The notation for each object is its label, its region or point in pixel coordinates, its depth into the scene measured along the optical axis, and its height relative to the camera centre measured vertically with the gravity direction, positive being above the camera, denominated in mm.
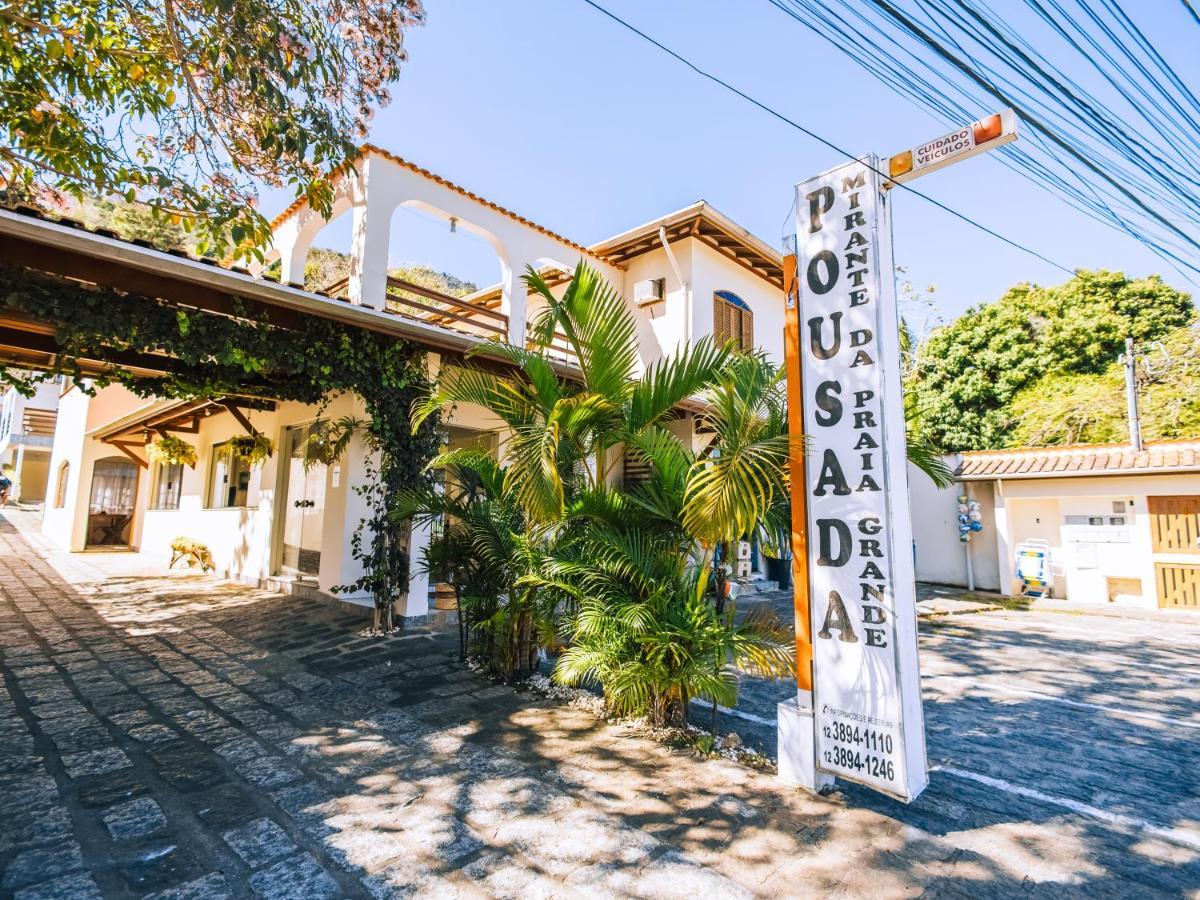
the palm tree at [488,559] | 4422 -300
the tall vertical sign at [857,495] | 2695 +161
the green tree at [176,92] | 4562 +3777
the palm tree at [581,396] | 3723 +882
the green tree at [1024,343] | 17094 +5662
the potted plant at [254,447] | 8406 +1047
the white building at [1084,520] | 10117 +188
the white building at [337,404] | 6836 +1842
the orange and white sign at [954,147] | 2613 +1813
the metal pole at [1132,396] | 11193 +2779
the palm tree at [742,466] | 3174 +336
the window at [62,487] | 14117 +719
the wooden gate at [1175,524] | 10000 +136
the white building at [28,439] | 19828 +3092
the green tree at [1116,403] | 14203 +3364
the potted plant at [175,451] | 10203 +1188
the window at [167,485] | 12148 +691
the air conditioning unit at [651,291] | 10414 +4224
